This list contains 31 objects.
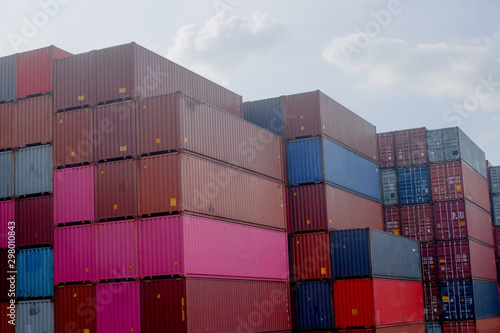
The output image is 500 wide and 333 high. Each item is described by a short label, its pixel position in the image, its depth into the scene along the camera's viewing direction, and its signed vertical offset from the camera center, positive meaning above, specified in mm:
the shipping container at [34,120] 32781 +8122
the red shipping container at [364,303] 36406 -697
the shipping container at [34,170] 32344 +5850
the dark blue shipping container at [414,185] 47875 +6547
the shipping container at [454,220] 46781 +4095
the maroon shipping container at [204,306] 28391 -399
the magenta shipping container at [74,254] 30438 +1973
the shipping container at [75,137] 31403 +7019
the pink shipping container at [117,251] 29531 +1975
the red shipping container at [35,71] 33375 +10504
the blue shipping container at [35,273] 31406 +1319
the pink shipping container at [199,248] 28859 +1959
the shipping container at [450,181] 47031 +6564
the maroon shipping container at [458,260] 46500 +1562
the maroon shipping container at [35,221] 31875 +3569
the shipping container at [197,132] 29781 +7024
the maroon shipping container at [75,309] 29984 -275
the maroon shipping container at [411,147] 48125 +9085
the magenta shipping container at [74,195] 31000 +4497
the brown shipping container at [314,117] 39500 +9397
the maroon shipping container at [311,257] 37938 +1777
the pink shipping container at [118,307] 29125 -287
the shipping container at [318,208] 38594 +4347
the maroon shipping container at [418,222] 47594 +4121
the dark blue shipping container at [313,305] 37375 -690
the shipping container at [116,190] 30078 +4482
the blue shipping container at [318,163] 39022 +6837
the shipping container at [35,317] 30922 -543
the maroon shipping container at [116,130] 30562 +7002
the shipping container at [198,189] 29328 +4495
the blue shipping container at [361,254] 37000 +1775
